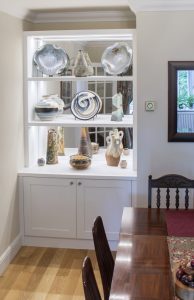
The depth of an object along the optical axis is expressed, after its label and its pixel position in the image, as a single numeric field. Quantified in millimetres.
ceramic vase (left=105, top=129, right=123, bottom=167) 4070
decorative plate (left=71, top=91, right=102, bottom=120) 4102
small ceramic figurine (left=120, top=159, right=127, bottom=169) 4051
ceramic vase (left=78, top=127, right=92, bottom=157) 4234
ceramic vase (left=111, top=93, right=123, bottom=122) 4059
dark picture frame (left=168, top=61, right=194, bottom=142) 3501
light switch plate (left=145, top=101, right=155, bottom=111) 3600
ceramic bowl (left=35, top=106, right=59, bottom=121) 4105
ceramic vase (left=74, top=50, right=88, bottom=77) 3998
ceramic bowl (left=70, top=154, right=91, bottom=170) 4012
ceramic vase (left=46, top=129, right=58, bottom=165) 4219
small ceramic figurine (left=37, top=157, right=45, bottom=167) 4191
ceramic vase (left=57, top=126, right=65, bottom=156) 4344
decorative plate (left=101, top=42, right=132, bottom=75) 3910
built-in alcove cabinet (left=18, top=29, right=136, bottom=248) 3877
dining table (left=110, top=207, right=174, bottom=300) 1787
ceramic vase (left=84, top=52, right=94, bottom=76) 4016
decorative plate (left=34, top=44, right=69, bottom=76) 4016
